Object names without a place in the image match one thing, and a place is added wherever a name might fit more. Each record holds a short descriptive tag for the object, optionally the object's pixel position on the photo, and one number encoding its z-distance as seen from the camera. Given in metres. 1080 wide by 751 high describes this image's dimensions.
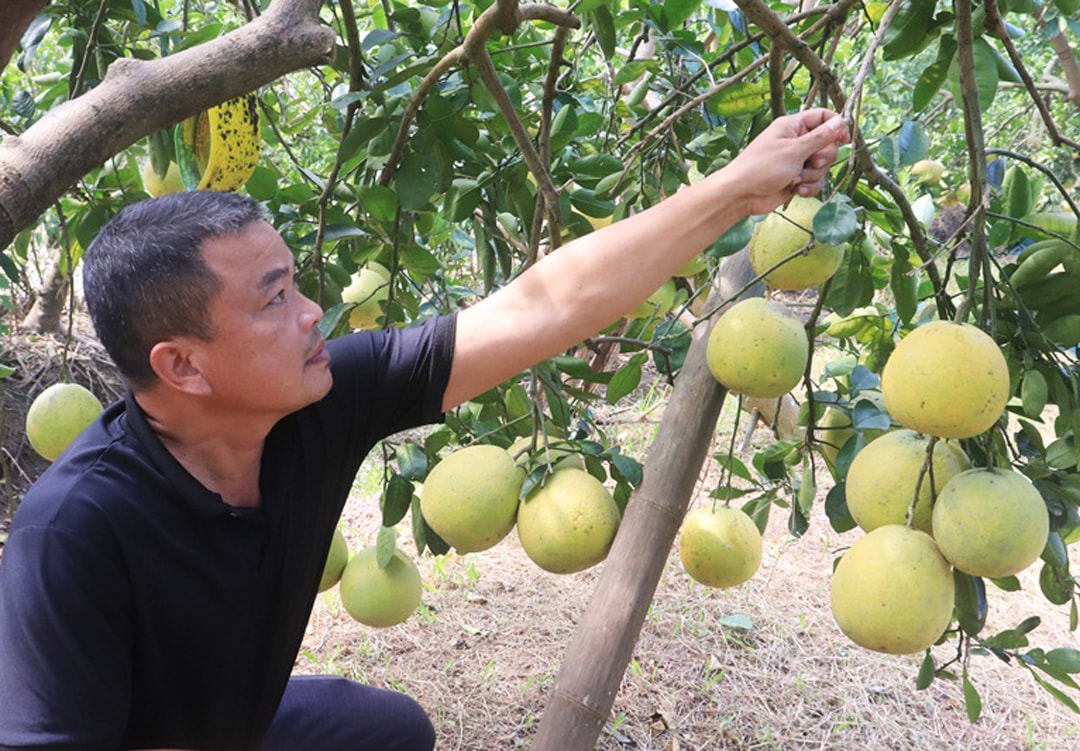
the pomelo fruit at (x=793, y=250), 1.21
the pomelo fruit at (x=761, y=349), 1.25
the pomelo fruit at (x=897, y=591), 1.06
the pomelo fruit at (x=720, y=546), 1.65
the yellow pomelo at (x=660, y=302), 1.99
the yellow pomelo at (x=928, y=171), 3.08
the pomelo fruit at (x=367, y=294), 2.06
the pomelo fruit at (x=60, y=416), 1.96
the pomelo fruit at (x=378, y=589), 1.78
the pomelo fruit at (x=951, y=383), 0.98
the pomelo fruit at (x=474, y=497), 1.45
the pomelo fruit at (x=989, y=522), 1.02
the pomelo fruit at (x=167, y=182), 2.10
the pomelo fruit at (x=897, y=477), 1.12
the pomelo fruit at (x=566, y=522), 1.43
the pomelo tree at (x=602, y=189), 1.06
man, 1.18
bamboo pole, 1.56
